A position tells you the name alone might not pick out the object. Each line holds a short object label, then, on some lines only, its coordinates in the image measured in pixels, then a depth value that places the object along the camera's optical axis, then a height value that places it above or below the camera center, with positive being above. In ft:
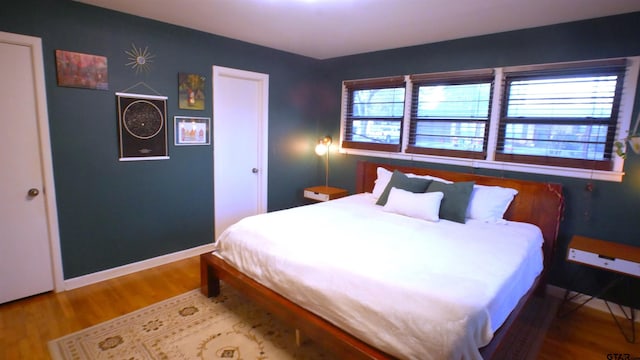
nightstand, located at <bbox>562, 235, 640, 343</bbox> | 7.65 -2.58
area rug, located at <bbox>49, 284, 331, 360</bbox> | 6.97 -4.52
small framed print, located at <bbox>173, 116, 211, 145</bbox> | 11.17 +0.17
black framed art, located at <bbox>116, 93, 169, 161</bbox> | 9.91 +0.22
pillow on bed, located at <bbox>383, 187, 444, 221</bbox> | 9.70 -1.85
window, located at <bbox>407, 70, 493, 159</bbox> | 11.21 +1.06
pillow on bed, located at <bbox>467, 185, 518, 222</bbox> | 9.91 -1.76
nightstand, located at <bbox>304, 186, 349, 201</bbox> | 14.14 -2.31
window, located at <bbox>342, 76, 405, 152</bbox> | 13.29 +1.13
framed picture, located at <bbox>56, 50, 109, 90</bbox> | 8.73 +1.65
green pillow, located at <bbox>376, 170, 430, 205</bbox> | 10.89 -1.40
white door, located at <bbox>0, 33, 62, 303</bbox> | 8.14 -1.11
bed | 5.26 -2.47
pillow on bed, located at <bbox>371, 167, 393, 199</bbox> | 12.26 -1.49
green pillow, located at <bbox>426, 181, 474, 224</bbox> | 9.66 -1.67
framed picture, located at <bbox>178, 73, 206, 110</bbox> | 11.03 +1.47
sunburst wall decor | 9.90 +2.24
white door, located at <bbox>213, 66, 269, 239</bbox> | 12.32 -0.28
